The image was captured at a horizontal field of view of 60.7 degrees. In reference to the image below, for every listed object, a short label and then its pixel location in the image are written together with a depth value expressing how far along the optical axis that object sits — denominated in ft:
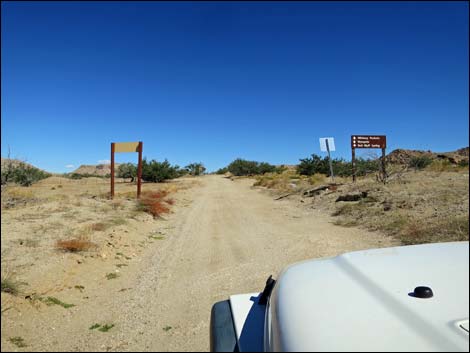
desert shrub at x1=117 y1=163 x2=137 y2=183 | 112.68
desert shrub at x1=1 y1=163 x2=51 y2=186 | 48.38
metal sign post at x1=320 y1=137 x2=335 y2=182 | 65.16
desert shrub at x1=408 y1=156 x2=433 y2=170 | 58.13
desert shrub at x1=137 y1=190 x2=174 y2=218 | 40.47
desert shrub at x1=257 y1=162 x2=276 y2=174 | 196.24
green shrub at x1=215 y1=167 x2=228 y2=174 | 267.02
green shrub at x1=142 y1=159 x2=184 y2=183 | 116.33
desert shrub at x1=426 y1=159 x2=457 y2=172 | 59.98
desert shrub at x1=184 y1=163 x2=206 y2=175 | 216.29
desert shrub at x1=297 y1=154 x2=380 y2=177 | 63.75
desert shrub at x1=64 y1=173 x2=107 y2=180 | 126.22
